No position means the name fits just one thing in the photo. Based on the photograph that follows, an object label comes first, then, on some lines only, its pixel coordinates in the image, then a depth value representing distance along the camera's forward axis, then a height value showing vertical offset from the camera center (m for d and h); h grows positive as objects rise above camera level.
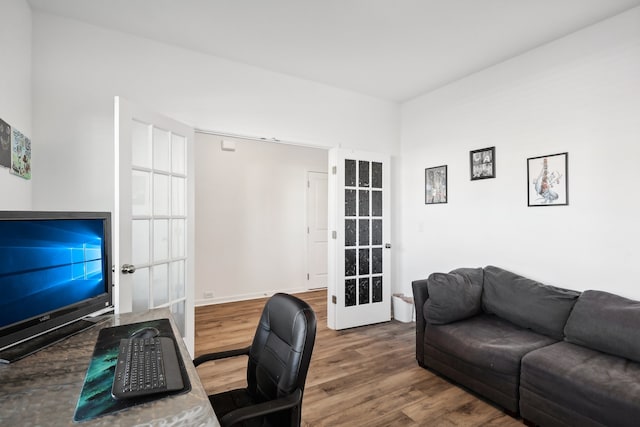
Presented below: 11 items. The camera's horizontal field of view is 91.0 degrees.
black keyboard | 0.88 -0.48
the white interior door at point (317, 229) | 5.45 -0.25
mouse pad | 0.81 -0.50
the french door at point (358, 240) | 3.63 -0.30
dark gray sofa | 1.71 -0.88
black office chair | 1.16 -0.65
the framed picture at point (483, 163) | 3.08 +0.51
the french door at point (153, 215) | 1.99 +0.01
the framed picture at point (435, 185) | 3.58 +0.34
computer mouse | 1.29 -0.49
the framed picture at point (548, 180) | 2.56 +0.28
